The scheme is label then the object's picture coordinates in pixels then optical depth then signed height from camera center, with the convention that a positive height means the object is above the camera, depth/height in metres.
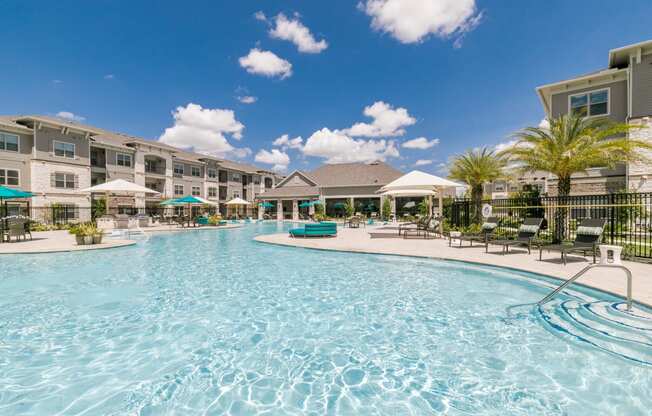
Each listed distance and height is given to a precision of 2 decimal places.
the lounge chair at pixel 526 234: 9.77 -1.01
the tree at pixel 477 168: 19.00 +2.66
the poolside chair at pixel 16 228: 14.26 -1.01
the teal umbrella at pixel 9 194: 13.87 +0.77
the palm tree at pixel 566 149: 10.84 +2.37
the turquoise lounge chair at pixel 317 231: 16.48 -1.43
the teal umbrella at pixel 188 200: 24.91 +0.69
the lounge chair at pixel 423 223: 16.03 -0.98
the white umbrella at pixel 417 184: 14.27 +1.18
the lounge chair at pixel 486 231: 11.50 -1.03
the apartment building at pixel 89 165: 24.66 +4.94
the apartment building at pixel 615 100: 15.98 +6.80
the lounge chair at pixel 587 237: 7.74 -0.96
